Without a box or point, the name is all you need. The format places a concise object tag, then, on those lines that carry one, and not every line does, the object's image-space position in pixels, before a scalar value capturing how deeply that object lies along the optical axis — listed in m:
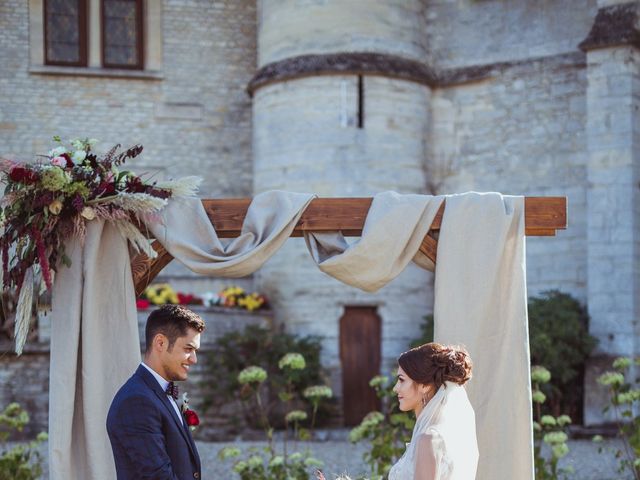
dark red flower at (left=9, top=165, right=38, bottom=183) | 5.22
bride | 3.87
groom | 3.98
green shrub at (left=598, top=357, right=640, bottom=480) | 7.30
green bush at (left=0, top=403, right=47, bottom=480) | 7.37
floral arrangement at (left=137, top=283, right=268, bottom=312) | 14.40
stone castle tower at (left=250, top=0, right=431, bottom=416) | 14.62
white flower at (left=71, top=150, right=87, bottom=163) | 5.40
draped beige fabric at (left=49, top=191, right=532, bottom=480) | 5.28
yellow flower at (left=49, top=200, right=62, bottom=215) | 5.21
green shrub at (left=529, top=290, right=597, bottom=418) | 12.76
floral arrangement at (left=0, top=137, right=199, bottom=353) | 5.23
